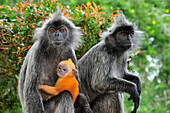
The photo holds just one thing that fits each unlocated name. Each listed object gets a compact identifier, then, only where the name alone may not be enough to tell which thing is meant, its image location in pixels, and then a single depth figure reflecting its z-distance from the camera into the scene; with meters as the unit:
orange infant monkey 3.94
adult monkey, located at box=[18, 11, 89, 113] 3.82
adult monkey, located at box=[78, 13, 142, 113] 4.71
